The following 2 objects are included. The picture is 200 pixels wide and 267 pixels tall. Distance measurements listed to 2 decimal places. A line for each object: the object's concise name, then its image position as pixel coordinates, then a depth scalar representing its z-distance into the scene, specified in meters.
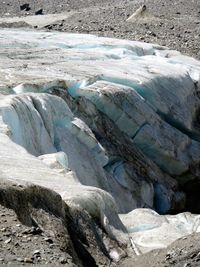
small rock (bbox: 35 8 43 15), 37.68
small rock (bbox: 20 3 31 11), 40.44
